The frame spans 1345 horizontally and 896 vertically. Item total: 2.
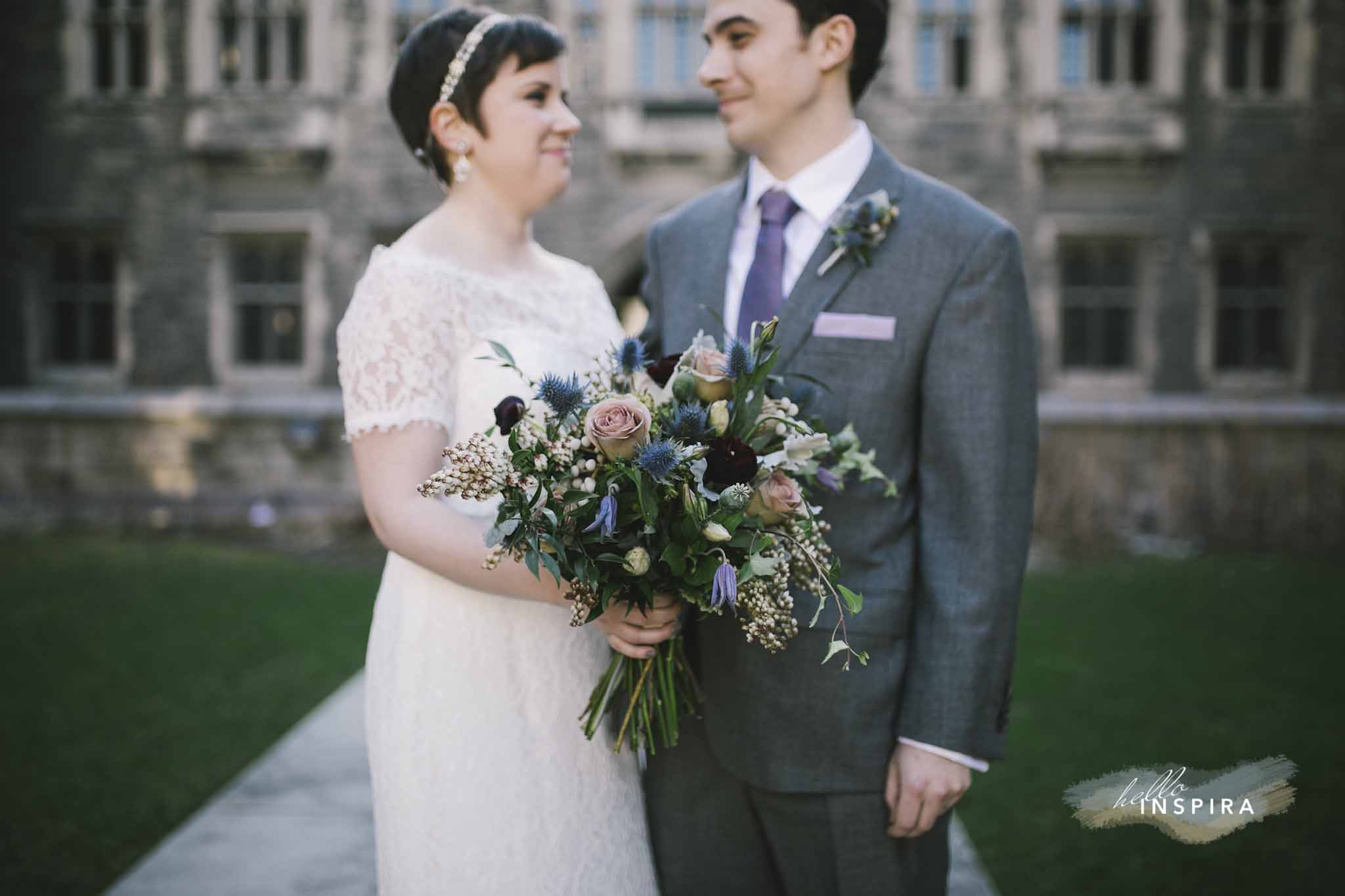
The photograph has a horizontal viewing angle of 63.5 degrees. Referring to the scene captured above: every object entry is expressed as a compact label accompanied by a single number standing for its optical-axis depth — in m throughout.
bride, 2.08
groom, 2.06
